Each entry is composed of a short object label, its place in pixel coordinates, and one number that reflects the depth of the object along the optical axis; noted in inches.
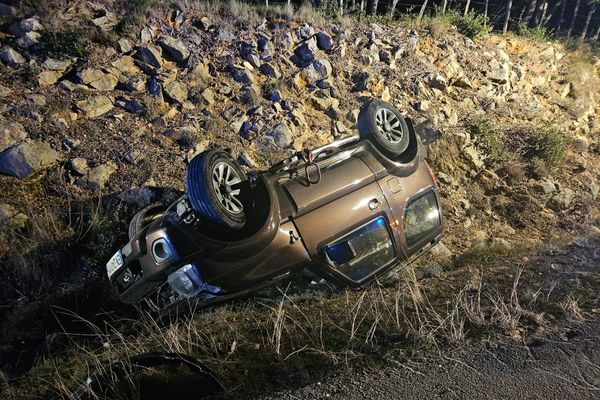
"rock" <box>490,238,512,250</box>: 276.8
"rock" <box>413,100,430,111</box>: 361.7
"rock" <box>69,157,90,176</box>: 259.1
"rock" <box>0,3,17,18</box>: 309.9
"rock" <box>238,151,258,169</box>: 289.9
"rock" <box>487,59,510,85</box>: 415.2
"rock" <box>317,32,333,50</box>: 371.6
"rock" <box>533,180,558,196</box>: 335.9
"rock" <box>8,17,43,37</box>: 301.3
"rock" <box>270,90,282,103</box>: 327.0
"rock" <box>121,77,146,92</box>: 304.2
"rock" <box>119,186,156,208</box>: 259.1
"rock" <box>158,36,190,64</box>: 327.0
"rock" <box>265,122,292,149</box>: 306.0
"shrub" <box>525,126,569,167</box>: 356.8
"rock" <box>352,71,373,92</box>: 358.0
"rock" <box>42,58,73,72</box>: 293.6
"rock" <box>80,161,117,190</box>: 257.9
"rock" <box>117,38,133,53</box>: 315.6
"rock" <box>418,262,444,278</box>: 241.1
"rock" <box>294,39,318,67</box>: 357.4
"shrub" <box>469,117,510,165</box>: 353.1
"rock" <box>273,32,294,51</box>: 358.3
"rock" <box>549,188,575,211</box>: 329.7
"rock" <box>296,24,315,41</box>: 368.2
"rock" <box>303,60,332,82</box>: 350.6
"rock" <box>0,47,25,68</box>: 289.3
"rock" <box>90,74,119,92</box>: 296.5
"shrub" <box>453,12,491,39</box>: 431.2
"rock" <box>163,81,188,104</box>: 307.6
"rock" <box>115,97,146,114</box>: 295.3
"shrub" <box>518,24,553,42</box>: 467.2
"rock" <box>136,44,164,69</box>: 319.0
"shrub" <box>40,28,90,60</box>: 299.7
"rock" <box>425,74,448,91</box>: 380.8
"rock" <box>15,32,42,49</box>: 296.8
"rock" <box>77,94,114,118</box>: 283.5
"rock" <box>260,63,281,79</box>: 343.0
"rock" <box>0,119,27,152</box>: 256.7
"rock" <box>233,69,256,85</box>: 331.6
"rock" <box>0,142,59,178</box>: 250.1
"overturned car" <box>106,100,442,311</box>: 183.9
